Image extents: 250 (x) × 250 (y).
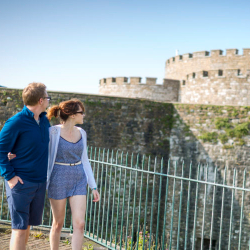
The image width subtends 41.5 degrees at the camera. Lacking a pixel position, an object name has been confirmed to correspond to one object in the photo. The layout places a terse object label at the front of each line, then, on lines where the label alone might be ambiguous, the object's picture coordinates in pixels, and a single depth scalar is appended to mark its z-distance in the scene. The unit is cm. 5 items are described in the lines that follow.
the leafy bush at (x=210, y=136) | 1257
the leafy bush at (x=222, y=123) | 1236
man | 322
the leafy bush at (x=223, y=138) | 1243
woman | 362
